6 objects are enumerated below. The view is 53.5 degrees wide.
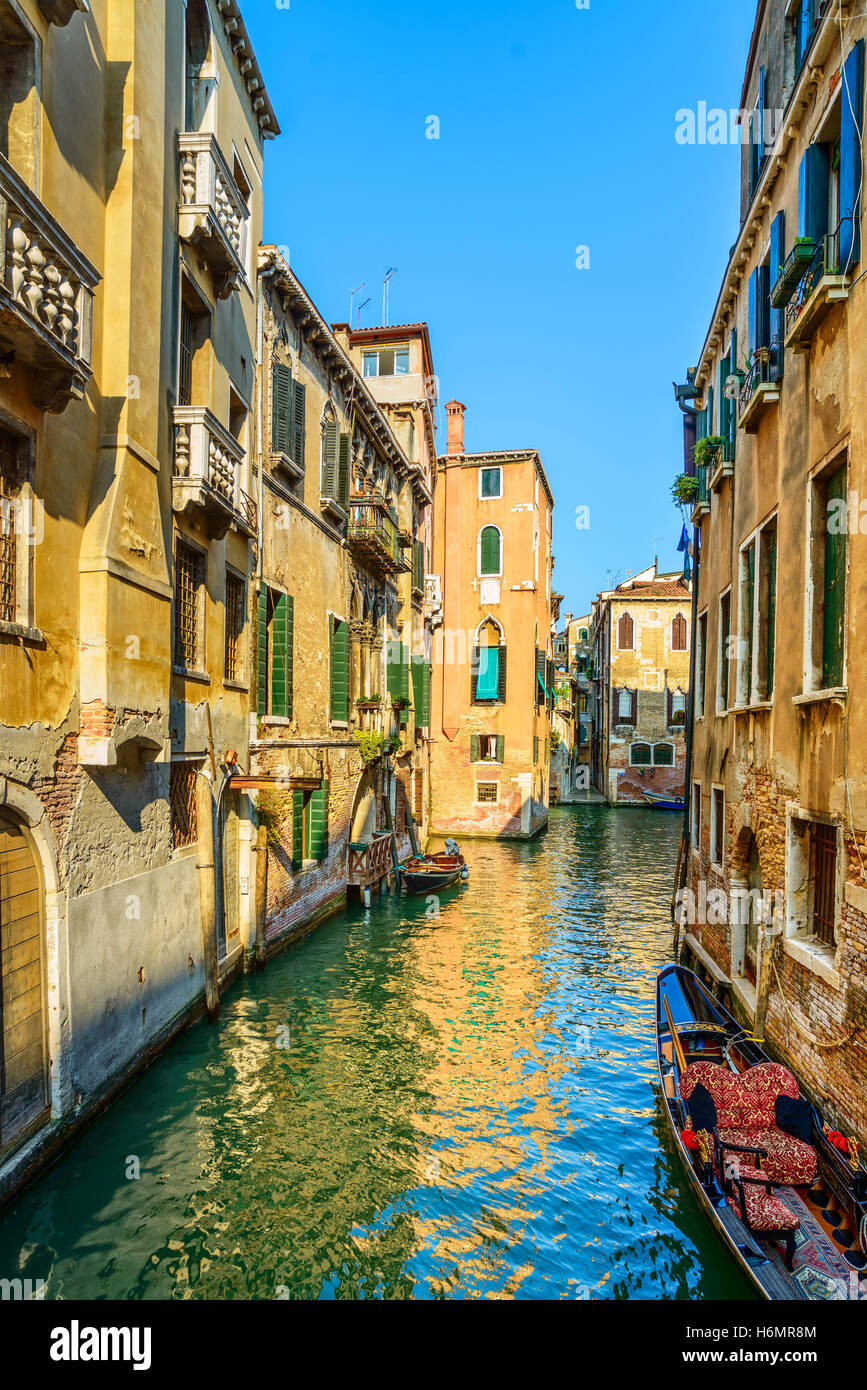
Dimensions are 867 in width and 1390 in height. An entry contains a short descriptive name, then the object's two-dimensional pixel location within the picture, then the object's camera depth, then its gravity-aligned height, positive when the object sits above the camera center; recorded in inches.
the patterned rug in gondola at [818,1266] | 184.9 -122.1
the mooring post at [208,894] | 371.6 -75.6
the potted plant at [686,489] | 543.4 +146.5
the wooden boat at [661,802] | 1552.0 -150.4
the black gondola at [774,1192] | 190.9 -118.5
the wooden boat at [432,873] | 698.8 -126.8
